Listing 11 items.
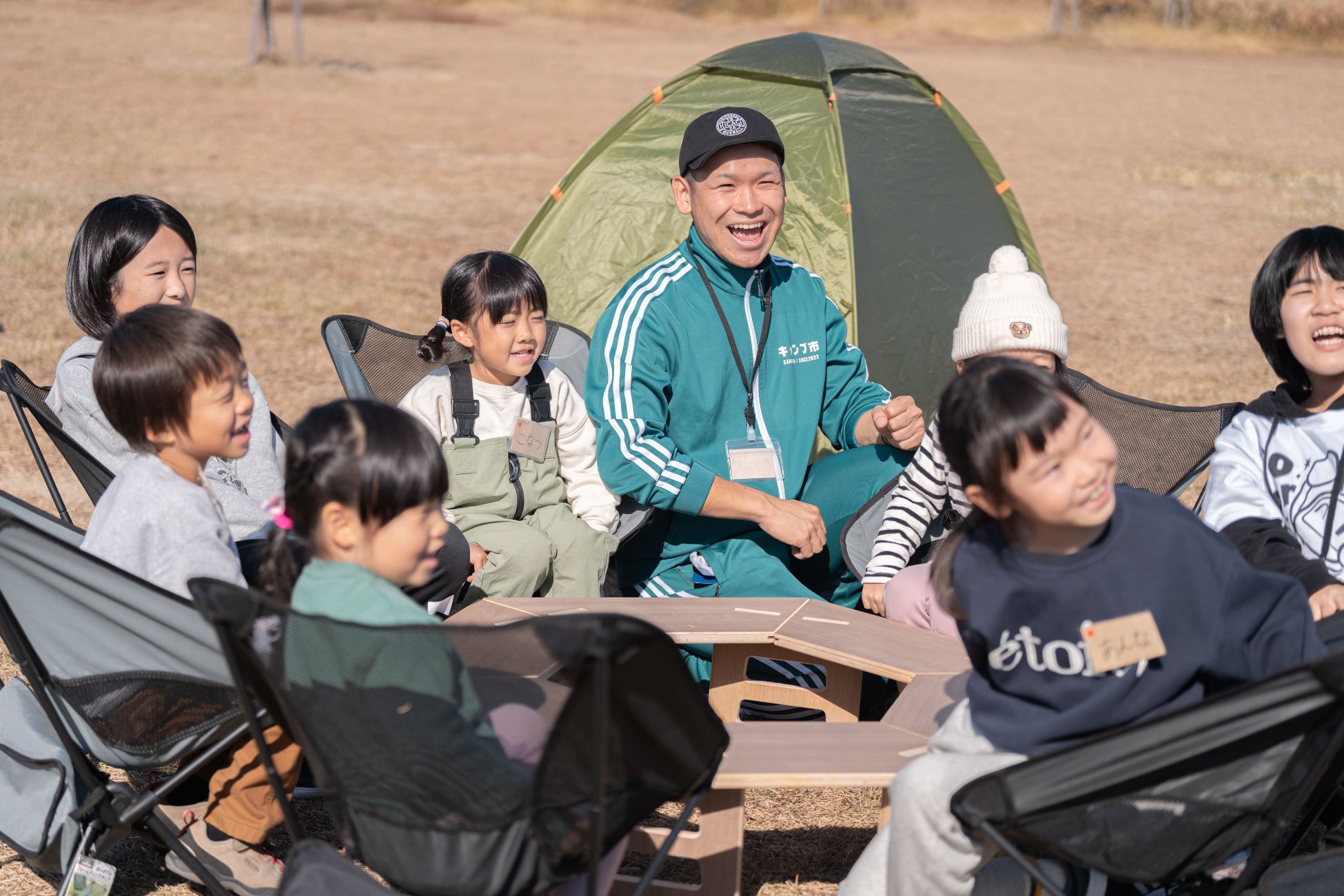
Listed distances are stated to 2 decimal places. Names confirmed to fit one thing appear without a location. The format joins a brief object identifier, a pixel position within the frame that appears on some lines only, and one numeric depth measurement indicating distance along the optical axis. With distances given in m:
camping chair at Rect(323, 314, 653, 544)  7.32
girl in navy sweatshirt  3.88
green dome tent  9.36
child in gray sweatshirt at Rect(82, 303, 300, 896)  4.61
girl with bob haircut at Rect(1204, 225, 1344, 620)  5.24
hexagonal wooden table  4.32
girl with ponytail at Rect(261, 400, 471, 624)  3.87
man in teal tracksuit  6.45
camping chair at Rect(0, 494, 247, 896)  4.14
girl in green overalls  6.43
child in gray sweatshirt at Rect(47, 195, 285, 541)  5.84
